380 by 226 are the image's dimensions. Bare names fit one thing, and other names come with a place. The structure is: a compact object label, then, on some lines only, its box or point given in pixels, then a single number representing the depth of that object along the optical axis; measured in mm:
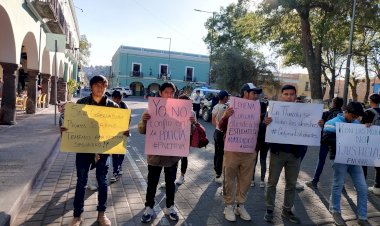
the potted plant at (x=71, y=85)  21381
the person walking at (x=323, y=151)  6402
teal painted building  55844
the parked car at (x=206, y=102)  17905
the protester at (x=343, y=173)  4547
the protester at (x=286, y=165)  4430
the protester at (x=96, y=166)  3912
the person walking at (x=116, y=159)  5888
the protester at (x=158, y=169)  4238
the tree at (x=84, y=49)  62219
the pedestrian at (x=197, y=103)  17922
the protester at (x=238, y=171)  4461
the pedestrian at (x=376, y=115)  5957
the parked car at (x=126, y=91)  48819
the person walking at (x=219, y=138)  5935
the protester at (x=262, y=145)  4520
